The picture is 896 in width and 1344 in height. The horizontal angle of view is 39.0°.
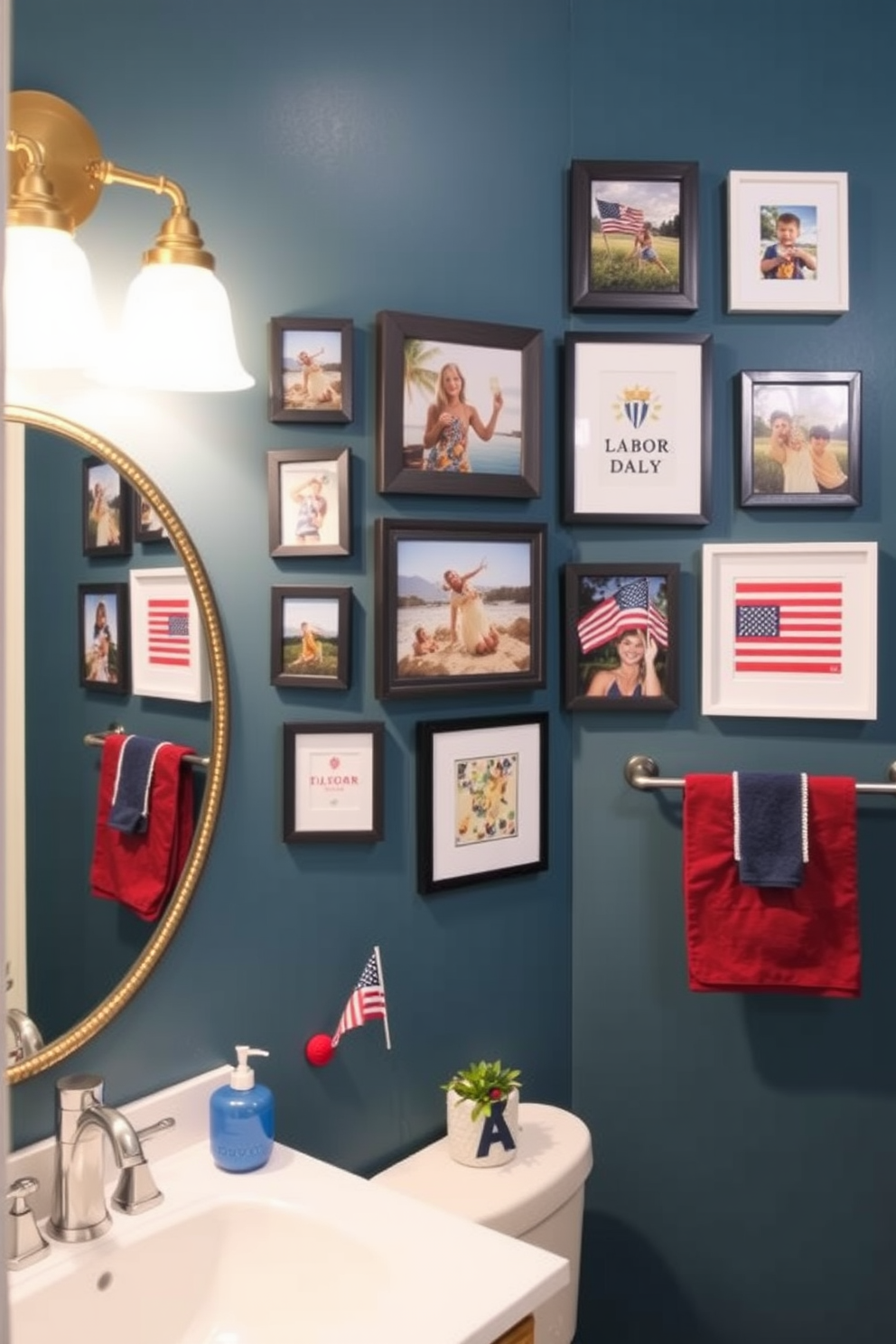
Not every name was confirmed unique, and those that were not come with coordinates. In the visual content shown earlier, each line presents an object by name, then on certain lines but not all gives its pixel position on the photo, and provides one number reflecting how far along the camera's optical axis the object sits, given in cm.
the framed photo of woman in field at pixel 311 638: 173
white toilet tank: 167
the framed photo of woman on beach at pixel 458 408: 179
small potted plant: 176
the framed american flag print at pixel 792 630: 198
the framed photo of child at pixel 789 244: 198
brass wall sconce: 136
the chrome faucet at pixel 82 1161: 138
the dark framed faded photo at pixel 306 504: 171
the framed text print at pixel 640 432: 198
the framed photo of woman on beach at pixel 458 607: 181
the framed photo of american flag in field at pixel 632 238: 195
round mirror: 142
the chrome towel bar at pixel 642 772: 200
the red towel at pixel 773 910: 192
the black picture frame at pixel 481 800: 187
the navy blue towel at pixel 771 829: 190
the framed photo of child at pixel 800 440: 198
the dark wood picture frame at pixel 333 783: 175
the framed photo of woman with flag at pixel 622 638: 200
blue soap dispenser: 154
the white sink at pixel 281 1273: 128
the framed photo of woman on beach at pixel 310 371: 170
